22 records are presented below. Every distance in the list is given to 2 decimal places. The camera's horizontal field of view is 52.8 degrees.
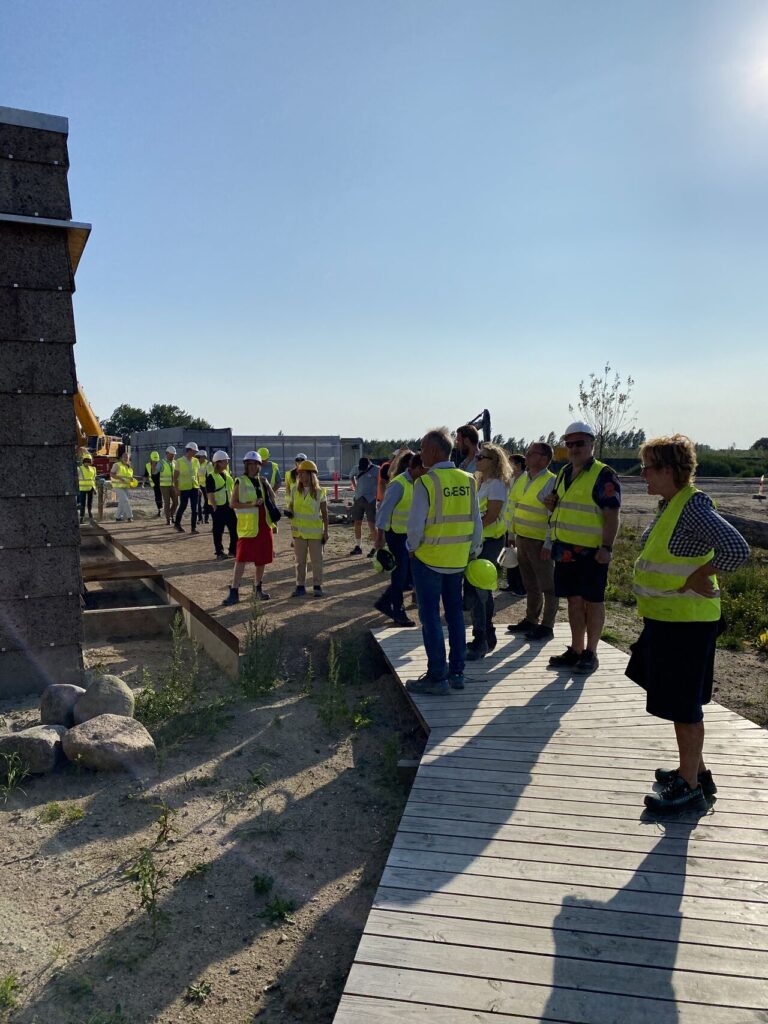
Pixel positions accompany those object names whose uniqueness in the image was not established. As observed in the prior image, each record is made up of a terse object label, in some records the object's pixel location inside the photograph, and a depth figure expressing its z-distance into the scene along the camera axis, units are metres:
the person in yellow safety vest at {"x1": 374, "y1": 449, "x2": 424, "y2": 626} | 7.60
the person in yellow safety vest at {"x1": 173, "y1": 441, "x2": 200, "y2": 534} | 16.70
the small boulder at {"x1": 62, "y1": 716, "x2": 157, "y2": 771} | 4.83
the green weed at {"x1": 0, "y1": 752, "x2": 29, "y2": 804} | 4.64
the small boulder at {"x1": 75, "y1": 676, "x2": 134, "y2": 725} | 5.39
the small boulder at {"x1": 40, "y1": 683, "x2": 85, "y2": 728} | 5.45
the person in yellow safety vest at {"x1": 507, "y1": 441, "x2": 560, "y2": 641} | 6.54
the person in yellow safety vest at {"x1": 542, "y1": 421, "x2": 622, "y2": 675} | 5.41
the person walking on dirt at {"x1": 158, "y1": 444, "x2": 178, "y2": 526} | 18.76
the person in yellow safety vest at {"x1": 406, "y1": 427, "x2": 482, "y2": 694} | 5.15
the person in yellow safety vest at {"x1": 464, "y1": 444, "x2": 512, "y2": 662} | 6.58
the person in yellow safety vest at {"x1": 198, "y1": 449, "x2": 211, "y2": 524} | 16.86
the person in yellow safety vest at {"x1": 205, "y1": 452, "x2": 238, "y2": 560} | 13.12
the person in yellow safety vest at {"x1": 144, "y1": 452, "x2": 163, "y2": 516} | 19.75
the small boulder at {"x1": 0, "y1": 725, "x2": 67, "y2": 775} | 4.79
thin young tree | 35.88
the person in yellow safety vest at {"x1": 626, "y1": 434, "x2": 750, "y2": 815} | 3.44
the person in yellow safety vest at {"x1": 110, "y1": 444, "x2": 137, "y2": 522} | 19.94
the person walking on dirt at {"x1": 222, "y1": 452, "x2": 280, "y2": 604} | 8.99
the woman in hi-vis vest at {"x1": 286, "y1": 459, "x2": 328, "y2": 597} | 9.20
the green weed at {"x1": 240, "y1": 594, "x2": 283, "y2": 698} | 6.40
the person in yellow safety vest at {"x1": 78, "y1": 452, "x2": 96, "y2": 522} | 17.72
